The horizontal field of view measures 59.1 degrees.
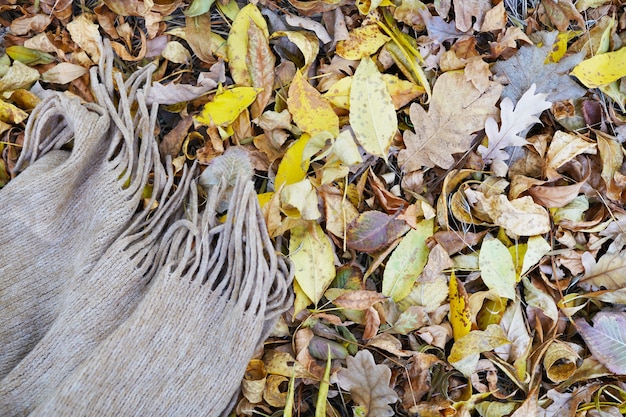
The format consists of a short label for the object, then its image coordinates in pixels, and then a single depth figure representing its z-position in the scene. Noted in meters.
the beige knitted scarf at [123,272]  0.93
